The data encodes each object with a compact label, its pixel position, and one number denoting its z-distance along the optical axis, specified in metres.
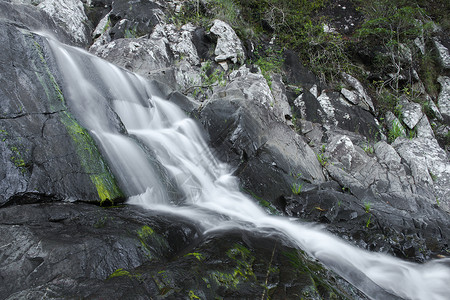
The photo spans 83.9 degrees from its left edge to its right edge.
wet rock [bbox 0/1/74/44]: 7.02
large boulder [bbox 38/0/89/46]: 8.68
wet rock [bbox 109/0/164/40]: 9.26
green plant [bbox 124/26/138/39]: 9.11
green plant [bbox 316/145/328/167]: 6.80
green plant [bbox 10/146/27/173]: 2.75
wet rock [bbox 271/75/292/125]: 7.77
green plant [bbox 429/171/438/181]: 7.03
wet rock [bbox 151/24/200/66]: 9.19
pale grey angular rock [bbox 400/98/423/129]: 9.59
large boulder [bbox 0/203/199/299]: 1.67
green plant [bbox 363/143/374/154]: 7.61
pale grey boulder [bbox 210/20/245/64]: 9.50
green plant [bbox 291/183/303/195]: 5.26
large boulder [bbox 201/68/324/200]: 5.35
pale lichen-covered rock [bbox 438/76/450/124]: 10.89
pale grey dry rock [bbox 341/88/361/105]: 9.96
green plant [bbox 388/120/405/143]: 9.05
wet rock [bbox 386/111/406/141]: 9.13
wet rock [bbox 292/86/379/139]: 9.21
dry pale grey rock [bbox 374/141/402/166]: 6.91
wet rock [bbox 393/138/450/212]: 6.61
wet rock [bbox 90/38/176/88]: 7.70
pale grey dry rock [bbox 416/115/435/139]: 9.31
